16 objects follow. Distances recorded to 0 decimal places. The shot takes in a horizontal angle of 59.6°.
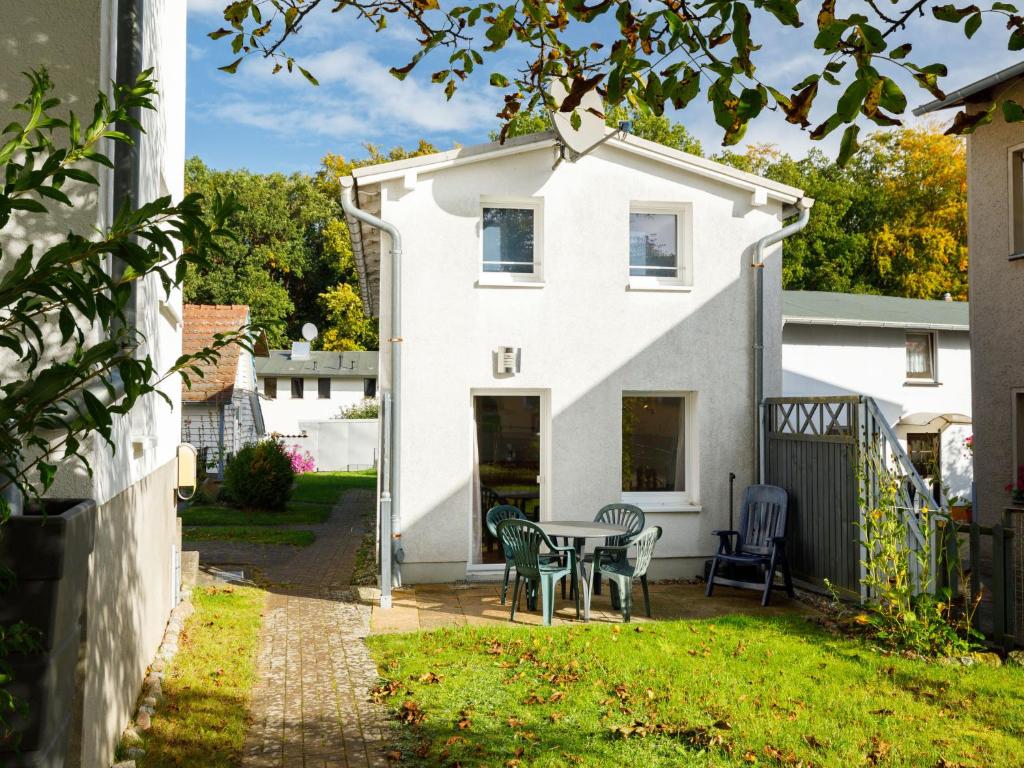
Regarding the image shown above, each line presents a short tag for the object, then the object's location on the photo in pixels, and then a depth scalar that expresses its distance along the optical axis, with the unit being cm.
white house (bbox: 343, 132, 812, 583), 1128
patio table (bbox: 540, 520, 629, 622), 982
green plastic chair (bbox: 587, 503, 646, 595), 1077
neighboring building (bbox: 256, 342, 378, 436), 4281
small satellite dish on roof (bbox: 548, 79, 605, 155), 1092
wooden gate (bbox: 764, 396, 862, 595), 974
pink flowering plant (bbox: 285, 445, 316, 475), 3415
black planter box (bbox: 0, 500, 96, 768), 294
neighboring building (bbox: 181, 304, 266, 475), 1980
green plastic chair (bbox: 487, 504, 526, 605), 1071
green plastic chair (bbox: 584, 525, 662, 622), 948
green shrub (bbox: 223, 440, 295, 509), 2100
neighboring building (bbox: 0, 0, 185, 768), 447
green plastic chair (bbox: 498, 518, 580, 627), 933
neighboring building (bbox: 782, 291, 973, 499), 2211
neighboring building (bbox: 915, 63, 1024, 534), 1192
